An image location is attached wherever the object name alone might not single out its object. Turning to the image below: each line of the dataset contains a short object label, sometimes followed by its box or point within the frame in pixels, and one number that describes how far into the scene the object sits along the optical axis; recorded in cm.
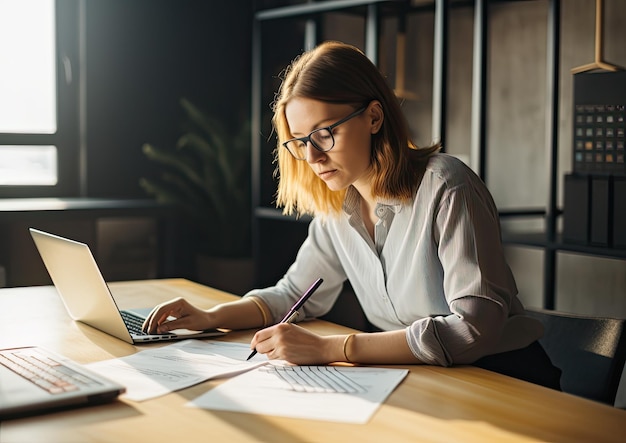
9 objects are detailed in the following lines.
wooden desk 110
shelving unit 280
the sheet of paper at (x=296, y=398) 119
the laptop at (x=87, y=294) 163
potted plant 427
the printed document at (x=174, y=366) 133
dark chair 163
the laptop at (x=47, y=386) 118
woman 150
